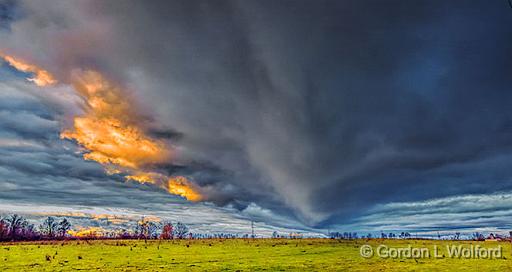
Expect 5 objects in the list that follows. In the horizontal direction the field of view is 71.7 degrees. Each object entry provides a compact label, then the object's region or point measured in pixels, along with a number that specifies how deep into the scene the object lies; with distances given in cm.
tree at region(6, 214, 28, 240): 14327
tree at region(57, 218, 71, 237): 17062
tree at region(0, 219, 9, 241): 13362
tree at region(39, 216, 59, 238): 16088
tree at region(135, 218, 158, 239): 15481
